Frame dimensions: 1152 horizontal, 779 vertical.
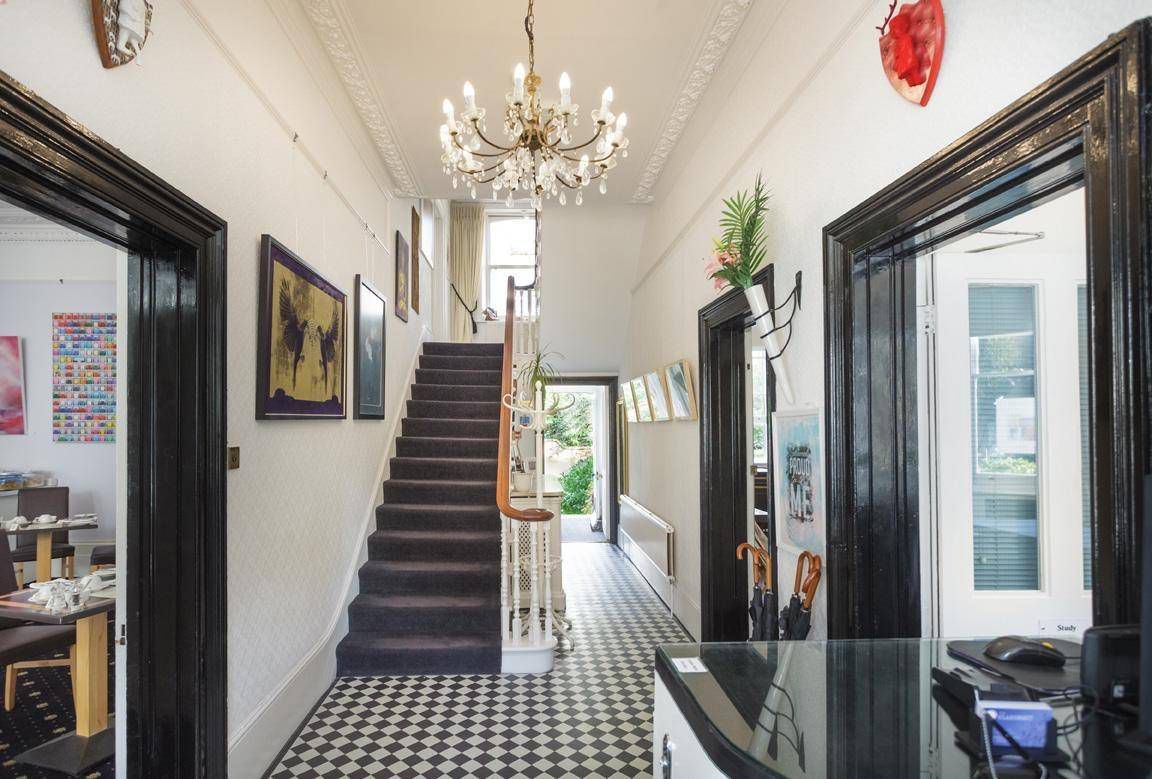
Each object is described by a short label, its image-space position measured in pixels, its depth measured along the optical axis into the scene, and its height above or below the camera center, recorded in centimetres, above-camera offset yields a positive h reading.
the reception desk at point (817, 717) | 95 -58
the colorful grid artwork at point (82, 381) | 568 +24
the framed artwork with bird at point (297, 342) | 274 +33
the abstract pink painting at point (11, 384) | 556 +21
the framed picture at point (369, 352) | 426 +39
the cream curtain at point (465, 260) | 880 +210
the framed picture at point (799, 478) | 243 -32
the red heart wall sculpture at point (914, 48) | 170 +103
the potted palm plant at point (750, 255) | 269 +68
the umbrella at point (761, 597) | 262 -87
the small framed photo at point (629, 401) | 657 +3
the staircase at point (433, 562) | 388 -117
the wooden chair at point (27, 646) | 296 -119
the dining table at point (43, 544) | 468 -105
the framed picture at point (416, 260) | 646 +155
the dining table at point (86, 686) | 272 -132
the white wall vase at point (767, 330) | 269 +33
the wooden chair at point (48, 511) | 514 -91
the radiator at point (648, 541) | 499 -132
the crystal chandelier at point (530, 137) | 279 +129
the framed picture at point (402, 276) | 558 +120
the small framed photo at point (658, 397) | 512 +6
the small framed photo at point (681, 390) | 433 +10
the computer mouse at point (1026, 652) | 126 -53
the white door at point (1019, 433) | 221 -12
